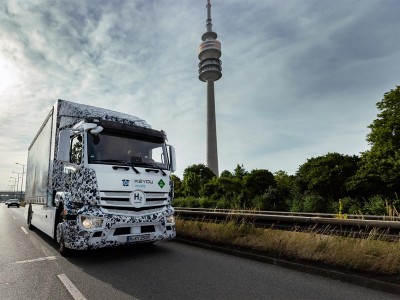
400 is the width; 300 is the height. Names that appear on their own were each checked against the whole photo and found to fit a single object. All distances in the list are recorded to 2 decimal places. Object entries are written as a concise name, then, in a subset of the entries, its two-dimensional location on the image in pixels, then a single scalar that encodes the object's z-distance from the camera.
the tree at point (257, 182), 40.72
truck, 6.11
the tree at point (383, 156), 27.92
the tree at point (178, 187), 69.62
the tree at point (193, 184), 66.06
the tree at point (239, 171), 66.06
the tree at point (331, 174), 33.34
